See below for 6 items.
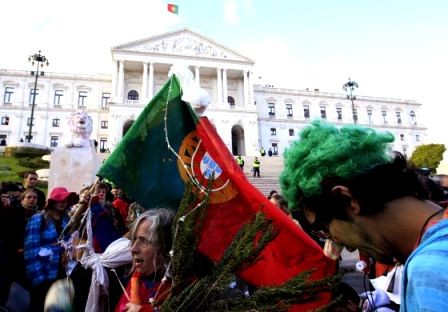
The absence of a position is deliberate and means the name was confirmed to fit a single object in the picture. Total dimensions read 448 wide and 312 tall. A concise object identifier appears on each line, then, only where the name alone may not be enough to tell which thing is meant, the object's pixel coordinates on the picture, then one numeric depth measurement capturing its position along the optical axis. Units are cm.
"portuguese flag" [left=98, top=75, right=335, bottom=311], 212
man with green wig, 106
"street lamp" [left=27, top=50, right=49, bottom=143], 2636
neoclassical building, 4169
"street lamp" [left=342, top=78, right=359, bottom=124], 2783
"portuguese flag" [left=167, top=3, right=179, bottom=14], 3609
